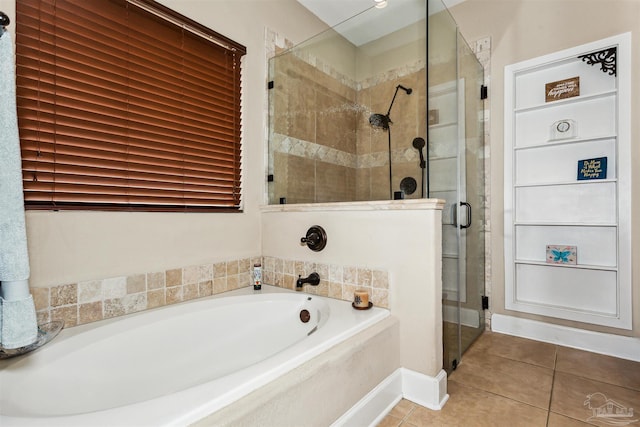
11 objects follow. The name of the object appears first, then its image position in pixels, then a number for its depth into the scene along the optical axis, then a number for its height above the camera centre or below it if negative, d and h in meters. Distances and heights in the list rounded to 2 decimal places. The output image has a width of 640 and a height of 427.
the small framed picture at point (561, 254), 2.31 -0.34
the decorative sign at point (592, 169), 2.17 +0.27
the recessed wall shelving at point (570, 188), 2.09 +0.14
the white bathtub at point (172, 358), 0.87 -0.56
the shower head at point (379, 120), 2.11 +0.59
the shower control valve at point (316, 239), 1.97 -0.17
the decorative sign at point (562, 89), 2.30 +0.86
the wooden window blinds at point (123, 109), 1.38 +0.53
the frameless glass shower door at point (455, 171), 1.77 +0.23
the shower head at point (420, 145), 1.76 +0.36
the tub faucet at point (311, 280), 1.98 -0.43
